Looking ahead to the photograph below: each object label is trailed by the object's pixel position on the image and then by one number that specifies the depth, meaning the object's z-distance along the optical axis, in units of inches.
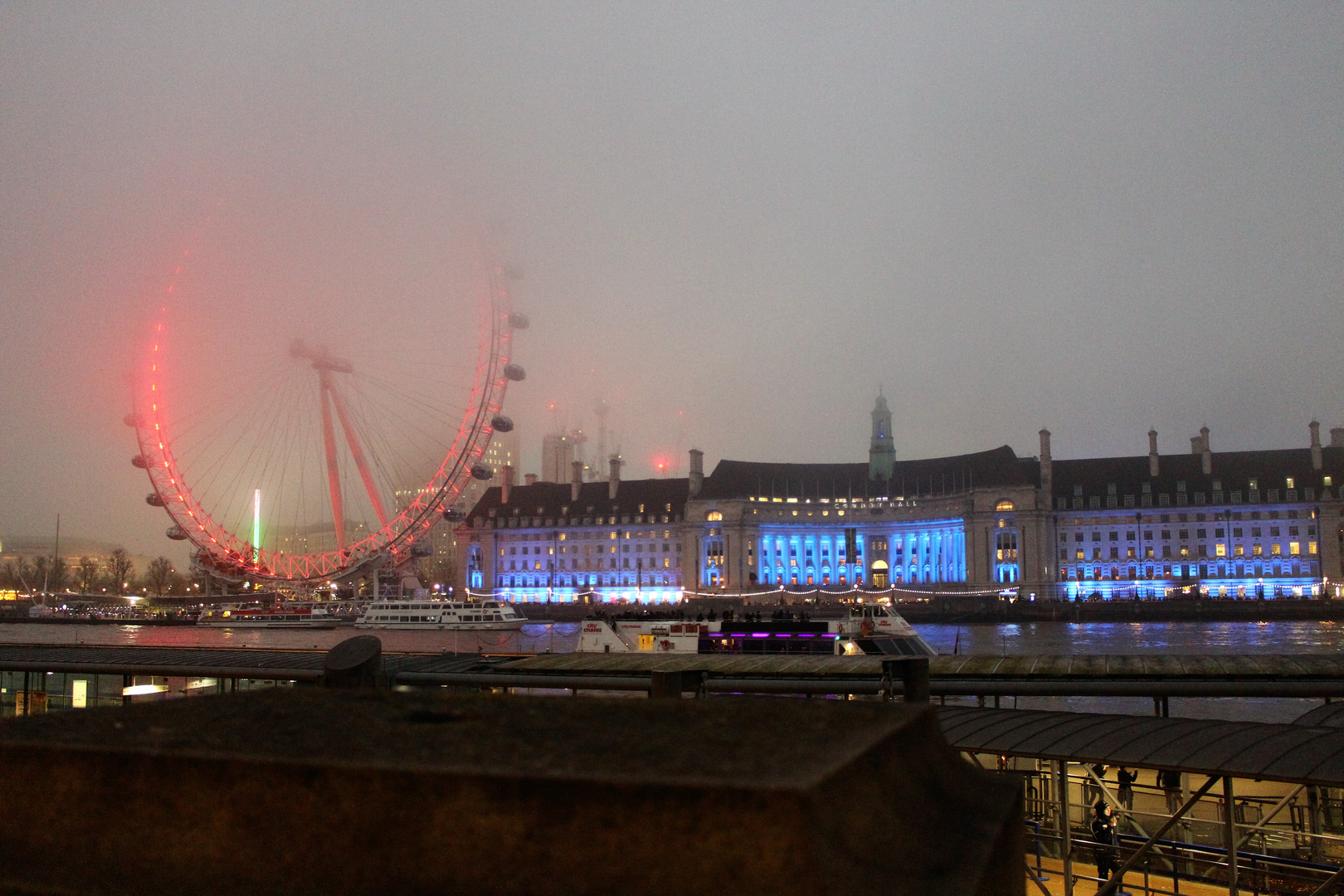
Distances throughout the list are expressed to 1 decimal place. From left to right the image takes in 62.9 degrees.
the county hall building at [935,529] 5462.6
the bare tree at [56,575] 7539.4
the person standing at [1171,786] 541.6
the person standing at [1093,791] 588.5
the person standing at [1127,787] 560.1
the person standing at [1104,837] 562.6
